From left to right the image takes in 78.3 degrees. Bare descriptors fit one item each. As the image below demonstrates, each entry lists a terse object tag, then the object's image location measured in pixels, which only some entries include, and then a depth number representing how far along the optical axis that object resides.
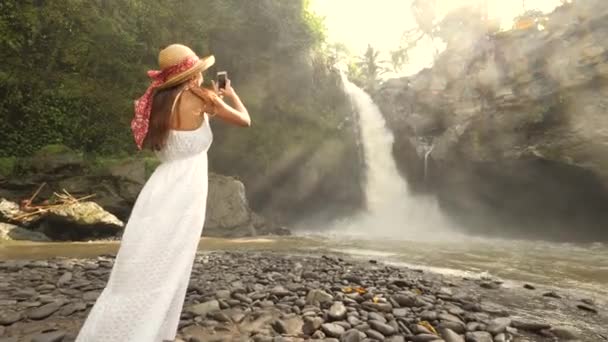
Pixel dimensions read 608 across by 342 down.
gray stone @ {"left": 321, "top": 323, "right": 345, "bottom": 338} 3.18
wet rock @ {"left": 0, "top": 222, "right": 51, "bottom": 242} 9.85
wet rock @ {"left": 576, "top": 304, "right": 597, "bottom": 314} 4.40
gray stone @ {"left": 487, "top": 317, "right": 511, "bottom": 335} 3.36
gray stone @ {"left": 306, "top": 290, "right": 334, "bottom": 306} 3.96
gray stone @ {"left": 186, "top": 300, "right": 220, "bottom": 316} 3.55
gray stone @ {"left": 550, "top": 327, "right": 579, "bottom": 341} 3.43
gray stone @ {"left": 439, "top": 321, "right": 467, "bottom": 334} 3.38
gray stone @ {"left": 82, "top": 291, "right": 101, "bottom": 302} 3.97
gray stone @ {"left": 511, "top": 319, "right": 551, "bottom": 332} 3.54
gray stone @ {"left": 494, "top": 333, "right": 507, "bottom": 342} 3.19
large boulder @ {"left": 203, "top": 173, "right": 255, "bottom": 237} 14.21
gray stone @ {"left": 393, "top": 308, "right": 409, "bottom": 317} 3.68
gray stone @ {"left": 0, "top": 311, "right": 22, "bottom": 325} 3.28
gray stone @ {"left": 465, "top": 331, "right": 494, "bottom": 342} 3.13
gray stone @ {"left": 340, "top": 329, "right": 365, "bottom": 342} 3.04
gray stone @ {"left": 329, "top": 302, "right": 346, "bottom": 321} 3.52
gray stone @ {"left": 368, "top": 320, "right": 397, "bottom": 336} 3.25
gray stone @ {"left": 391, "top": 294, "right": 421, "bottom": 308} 4.06
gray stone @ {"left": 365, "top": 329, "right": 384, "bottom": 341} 3.13
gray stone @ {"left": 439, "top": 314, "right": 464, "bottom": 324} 3.51
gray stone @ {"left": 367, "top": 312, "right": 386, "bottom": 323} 3.48
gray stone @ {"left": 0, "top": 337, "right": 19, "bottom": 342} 2.92
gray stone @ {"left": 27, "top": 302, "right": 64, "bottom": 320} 3.43
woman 2.34
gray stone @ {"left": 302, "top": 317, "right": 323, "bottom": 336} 3.24
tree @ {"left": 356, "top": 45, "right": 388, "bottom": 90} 48.66
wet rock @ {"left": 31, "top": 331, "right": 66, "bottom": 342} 2.88
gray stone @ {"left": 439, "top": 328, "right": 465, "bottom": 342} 3.16
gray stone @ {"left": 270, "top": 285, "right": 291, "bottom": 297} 4.22
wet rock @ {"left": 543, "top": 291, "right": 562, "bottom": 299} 5.05
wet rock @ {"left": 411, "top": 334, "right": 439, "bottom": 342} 3.10
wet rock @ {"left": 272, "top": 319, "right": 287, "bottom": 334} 3.22
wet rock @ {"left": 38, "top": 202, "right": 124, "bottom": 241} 11.02
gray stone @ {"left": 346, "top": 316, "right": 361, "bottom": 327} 3.40
